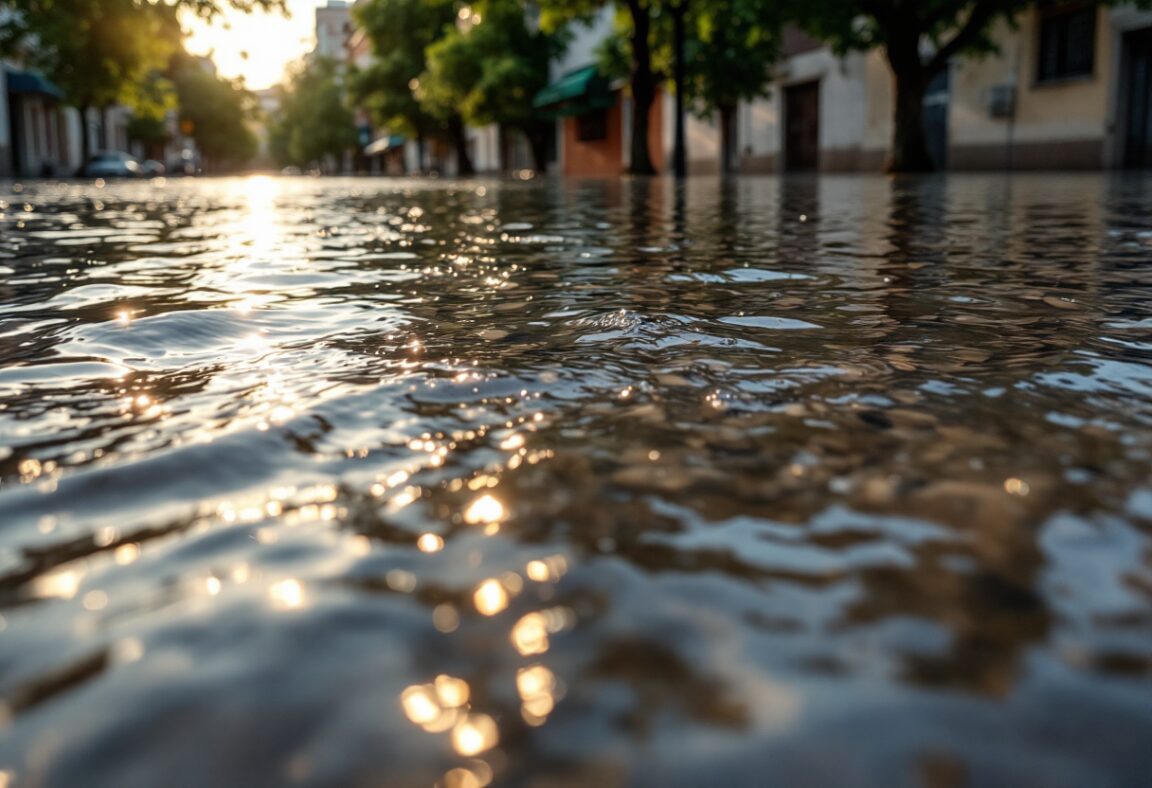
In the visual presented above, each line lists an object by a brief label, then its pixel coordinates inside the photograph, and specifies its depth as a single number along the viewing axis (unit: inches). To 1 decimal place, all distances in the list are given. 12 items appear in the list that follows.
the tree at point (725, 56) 796.0
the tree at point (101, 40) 721.6
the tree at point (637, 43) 791.1
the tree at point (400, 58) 1486.2
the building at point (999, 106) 667.4
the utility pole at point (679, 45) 759.1
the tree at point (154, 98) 1015.6
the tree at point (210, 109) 2354.8
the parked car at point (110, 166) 1424.7
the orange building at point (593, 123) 1173.1
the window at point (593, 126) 1299.2
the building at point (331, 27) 3971.5
